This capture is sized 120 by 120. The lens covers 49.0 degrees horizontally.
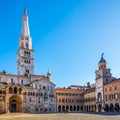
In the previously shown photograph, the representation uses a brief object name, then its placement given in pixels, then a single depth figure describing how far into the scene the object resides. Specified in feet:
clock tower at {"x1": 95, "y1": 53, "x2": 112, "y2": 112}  153.42
